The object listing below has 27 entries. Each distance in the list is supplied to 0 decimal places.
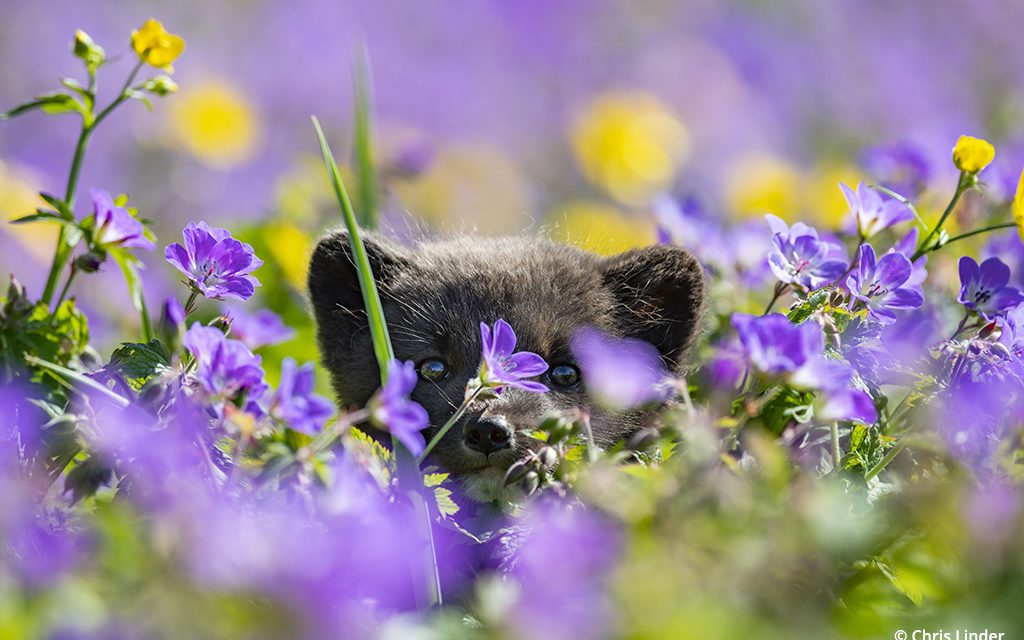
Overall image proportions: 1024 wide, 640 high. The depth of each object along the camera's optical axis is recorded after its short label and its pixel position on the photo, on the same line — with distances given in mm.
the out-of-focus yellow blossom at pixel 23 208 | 8234
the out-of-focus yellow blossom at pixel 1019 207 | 4461
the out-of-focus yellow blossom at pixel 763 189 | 10954
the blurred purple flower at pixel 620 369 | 3848
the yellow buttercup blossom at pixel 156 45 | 4684
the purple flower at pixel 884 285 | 4355
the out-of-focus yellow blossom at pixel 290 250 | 8531
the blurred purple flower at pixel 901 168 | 7105
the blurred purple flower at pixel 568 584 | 2541
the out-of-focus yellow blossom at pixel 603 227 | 8672
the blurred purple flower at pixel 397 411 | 3291
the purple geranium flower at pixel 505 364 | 4012
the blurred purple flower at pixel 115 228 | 4238
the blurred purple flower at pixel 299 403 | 3428
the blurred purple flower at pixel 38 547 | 2787
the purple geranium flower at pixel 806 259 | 4516
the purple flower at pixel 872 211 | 4969
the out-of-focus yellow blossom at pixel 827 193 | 11062
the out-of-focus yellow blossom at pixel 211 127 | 13289
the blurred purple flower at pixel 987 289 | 4523
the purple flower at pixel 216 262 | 4207
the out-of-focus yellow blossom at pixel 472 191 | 14375
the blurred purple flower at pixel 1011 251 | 5950
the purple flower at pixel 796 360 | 3357
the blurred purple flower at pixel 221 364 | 3572
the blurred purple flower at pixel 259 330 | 5285
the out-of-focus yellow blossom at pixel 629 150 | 14156
